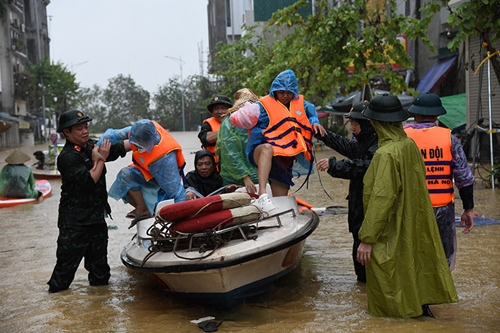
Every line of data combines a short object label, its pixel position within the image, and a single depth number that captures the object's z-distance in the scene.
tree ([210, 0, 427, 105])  17.22
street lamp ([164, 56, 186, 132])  78.24
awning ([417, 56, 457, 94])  23.50
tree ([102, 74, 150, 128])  86.94
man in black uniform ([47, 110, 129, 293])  6.74
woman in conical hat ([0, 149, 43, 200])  14.87
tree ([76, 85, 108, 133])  85.94
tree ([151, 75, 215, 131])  82.12
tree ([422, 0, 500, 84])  10.59
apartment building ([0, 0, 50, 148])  53.38
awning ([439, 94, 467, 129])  19.47
